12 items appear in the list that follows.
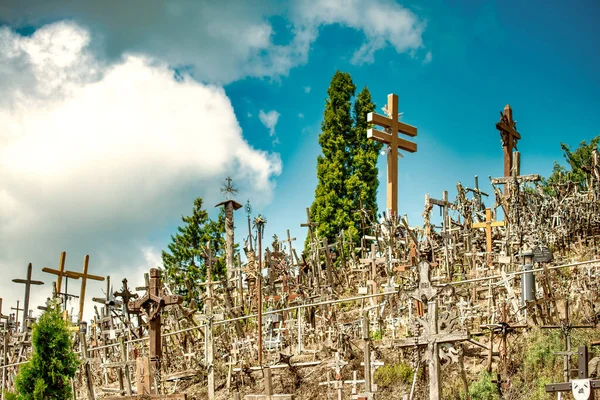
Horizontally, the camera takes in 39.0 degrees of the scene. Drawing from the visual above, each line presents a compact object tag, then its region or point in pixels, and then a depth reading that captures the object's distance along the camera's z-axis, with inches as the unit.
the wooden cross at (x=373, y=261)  906.4
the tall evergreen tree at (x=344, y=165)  1250.6
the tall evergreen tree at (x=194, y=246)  1332.4
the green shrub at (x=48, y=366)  733.9
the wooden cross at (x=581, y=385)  497.0
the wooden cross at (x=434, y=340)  569.3
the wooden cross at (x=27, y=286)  1087.6
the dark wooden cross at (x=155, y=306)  775.1
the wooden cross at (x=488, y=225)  946.6
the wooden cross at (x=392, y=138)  1086.4
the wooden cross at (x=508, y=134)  1089.4
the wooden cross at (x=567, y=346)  596.4
